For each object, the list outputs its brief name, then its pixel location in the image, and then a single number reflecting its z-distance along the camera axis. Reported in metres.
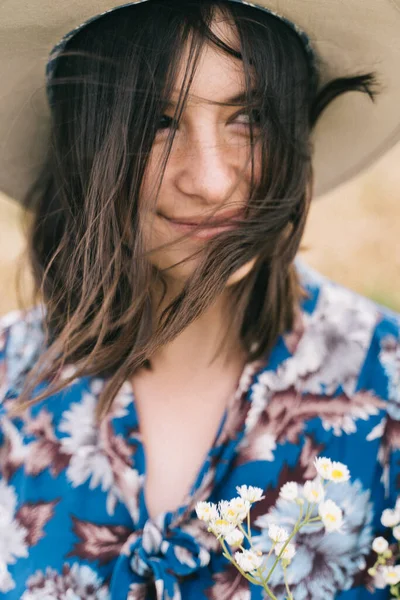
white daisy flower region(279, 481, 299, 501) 0.77
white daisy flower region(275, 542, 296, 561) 0.70
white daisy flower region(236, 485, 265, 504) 0.73
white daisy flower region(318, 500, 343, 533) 0.69
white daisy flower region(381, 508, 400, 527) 0.89
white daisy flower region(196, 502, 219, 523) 0.72
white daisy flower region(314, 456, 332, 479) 0.74
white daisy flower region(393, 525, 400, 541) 0.81
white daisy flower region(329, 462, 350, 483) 0.74
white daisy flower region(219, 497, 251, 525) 0.69
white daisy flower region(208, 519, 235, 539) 0.69
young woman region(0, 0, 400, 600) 1.12
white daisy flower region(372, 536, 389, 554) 0.85
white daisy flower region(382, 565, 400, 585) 0.79
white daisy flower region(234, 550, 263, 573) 0.68
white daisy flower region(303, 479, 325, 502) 0.71
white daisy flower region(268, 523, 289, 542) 0.70
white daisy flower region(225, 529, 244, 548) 0.69
